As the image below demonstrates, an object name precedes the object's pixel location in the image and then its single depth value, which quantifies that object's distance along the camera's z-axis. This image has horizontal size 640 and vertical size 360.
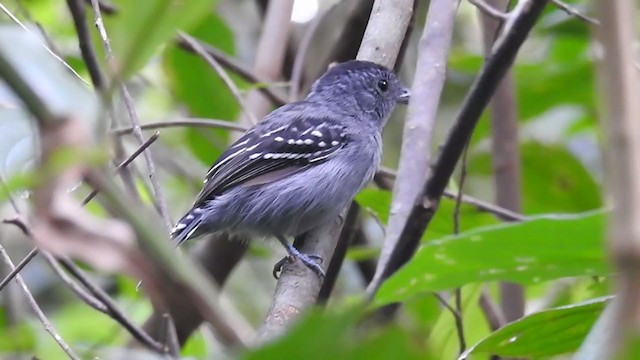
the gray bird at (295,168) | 8.44
